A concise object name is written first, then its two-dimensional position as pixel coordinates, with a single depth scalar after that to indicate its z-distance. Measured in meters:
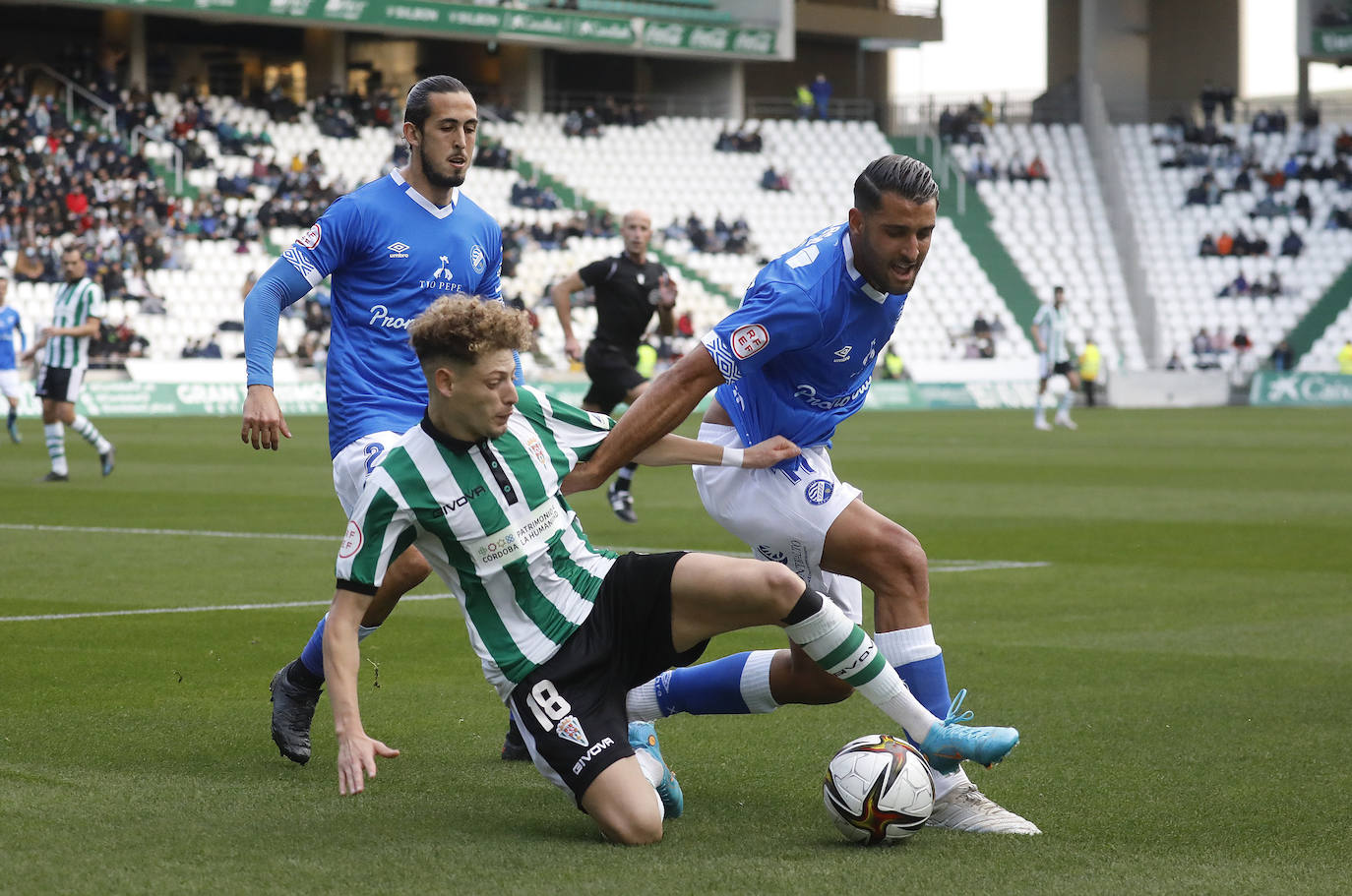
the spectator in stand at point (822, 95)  47.50
